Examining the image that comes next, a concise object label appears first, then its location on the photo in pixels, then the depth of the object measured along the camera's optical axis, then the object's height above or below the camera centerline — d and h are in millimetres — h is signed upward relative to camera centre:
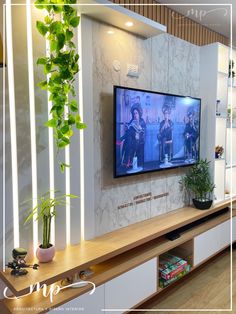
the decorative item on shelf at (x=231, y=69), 3219 +880
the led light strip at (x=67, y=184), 1982 -324
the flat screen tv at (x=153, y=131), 2211 +100
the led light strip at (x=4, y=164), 1633 -139
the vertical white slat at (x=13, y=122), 1646 +127
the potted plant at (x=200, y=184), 2889 -473
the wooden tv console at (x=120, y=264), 1605 -951
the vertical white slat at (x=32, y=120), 1733 +147
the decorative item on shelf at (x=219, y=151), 3164 -129
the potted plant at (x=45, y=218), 1756 -520
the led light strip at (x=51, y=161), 1876 -139
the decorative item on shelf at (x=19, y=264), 1628 -761
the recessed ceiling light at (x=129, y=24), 2137 +960
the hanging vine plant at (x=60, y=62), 1575 +488
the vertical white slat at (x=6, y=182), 1644 -256
